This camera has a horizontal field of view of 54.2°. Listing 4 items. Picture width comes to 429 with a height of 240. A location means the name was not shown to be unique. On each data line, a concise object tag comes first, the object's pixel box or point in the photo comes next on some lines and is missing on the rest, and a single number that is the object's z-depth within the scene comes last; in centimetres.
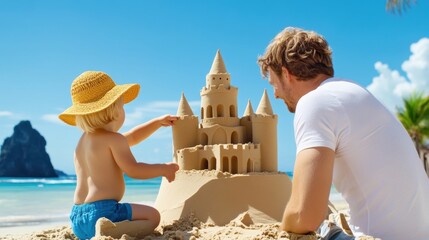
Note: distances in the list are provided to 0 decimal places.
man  174
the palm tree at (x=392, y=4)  1250
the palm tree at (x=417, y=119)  1579
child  317
